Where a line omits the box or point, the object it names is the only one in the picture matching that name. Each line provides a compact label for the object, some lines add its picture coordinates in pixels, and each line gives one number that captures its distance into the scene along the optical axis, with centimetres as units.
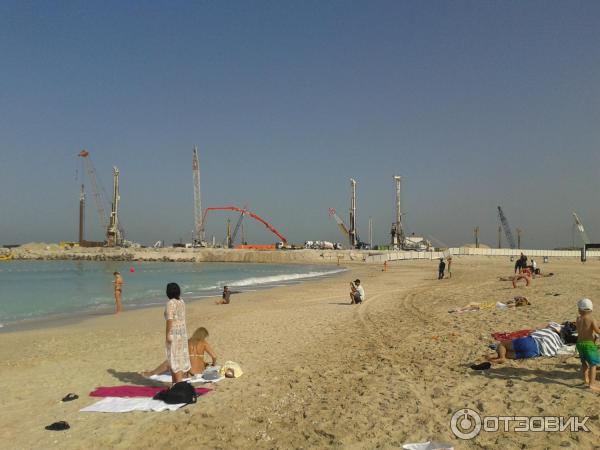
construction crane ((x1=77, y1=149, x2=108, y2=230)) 12350
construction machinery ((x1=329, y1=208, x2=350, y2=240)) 12638
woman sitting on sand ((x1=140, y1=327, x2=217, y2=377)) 750
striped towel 724
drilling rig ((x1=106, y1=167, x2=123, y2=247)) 10969
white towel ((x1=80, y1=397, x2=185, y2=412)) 600
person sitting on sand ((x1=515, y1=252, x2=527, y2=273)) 2438
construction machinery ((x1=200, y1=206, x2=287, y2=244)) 13362
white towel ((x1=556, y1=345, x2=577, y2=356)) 719
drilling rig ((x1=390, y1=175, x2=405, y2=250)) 9500
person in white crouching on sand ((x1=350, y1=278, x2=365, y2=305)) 1738
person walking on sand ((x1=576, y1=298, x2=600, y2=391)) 572
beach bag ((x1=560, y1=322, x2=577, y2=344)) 742
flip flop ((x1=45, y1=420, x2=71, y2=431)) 548
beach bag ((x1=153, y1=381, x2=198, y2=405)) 609
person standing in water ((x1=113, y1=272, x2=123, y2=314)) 1816
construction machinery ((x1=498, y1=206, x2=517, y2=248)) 13541
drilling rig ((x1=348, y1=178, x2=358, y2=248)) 10200
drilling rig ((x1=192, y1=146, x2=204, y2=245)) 11734
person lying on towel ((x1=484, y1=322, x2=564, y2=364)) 718
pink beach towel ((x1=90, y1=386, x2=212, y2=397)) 665
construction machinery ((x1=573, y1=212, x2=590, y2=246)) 9226
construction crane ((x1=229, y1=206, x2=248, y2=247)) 13573
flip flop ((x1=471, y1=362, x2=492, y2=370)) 687
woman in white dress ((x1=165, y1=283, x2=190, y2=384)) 637
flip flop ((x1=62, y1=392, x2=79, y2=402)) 657
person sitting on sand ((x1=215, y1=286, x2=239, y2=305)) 1971
